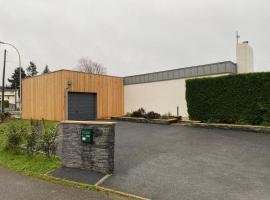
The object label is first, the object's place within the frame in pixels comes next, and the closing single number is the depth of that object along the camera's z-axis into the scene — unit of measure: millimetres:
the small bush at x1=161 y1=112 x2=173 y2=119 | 16609
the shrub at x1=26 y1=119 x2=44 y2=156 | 8102
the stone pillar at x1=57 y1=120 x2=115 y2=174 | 6070
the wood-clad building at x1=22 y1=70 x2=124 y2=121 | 17719
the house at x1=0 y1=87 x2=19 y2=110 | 73712
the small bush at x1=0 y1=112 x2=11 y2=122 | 20750
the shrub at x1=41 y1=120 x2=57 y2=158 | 7691
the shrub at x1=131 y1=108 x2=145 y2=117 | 17744
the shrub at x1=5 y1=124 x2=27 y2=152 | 8906
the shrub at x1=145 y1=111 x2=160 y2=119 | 16516
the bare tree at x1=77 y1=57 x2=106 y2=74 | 52188
